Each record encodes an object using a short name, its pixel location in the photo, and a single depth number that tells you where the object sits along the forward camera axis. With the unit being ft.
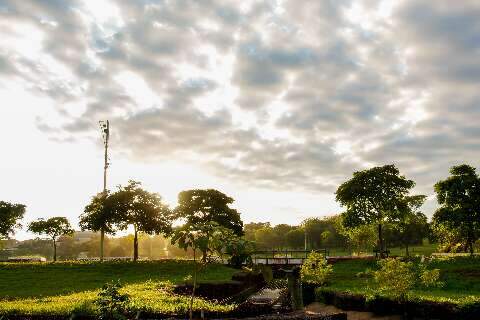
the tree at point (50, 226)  236.02
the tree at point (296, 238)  473.26
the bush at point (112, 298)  35.42
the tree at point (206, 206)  231.50
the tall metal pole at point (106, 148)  191.31
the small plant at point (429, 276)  67.96
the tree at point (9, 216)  206.26
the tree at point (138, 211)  203.21
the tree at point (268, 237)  514.27
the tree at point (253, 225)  615.98
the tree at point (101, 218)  199.53
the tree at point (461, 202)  159.84
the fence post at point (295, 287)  53.67
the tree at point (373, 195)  196.95
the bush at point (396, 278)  63.82
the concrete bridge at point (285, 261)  178.09
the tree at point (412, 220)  200.64
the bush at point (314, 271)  102.06
